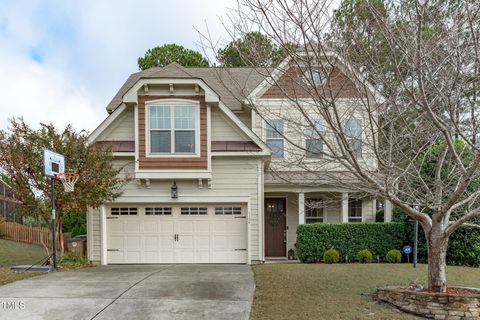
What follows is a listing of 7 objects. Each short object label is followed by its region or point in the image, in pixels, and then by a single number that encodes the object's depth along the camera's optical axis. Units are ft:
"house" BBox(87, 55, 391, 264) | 42.70
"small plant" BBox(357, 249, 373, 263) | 44.16
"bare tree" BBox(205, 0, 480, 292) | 19.81
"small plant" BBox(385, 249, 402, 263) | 44.01
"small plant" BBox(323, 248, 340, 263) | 43.80
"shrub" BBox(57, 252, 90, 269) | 39.24
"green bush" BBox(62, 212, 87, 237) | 67.15
